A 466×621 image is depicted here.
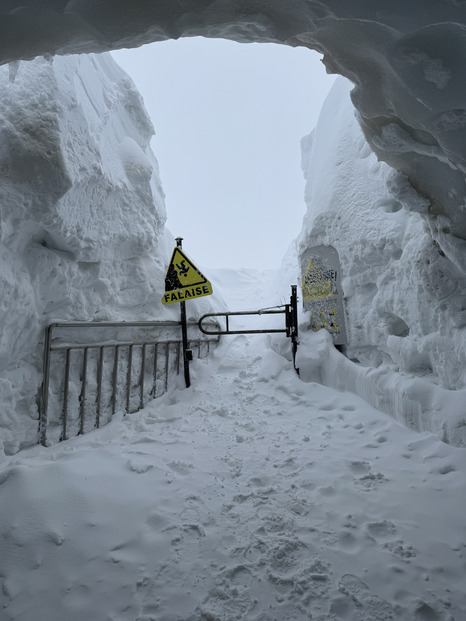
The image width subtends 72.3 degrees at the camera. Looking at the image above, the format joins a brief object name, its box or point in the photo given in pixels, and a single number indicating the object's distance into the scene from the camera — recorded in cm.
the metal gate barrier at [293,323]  437
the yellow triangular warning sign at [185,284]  409
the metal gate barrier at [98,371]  257
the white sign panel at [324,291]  430
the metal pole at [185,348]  408
